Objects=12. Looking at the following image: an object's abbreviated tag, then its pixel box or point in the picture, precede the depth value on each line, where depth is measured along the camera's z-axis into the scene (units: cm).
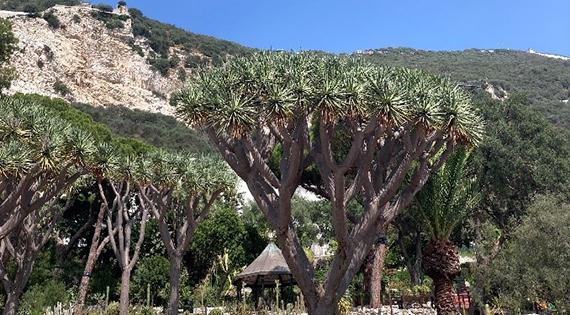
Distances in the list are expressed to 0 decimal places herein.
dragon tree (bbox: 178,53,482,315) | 1123
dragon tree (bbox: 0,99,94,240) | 1278
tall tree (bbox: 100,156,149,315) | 1849
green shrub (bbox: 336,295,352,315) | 1849
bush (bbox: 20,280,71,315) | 2022
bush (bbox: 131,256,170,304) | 2552
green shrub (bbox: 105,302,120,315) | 2022
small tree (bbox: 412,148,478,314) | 1658
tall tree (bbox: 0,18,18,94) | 2327
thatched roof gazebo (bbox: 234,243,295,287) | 2255
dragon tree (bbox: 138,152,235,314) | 1866
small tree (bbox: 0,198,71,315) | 1795
